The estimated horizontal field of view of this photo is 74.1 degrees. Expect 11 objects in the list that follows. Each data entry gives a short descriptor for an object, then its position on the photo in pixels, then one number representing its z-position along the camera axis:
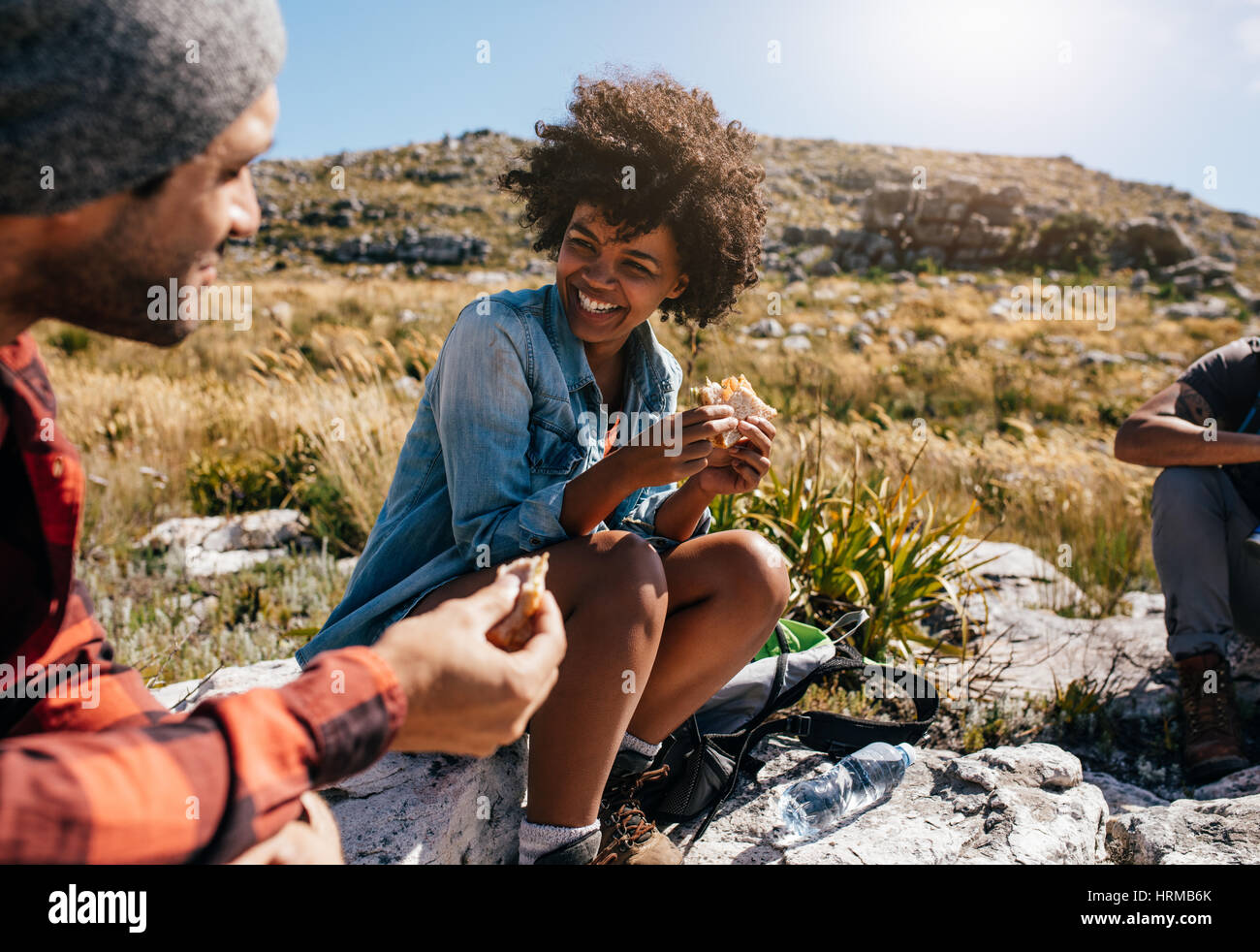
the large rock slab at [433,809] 2.01
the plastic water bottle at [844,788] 2.43
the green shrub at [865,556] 3.71
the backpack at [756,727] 2.36
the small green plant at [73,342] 12.32
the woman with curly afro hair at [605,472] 1.90
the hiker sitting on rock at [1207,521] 3.15
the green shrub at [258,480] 5.82
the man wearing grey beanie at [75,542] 0.94
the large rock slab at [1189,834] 2.28
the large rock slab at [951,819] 2.27
